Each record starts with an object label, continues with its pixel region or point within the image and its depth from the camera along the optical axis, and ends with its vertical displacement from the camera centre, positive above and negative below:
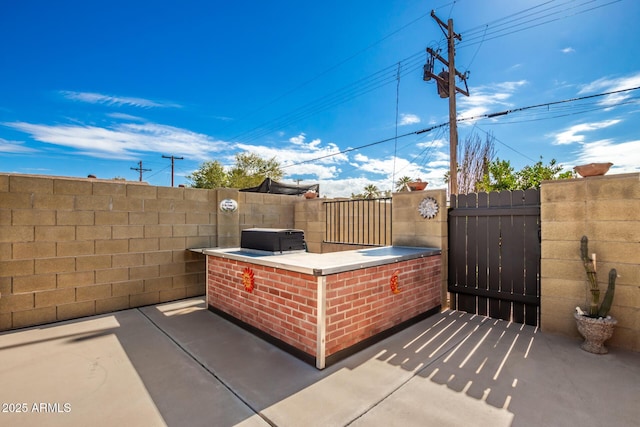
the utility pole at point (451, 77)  7.82 +4.23
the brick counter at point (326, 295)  2.39 -0.90
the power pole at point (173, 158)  26.87 +5.68
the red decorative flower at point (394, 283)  3.07 -0.82
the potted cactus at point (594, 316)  2.54 -1.04
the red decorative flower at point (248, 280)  3.09 -0.78
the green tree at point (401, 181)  33.19 +4.09
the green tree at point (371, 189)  38.16 +3.52
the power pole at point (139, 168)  29.81 +5.20
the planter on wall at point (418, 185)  4.12 +0.44
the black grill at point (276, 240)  3.37 -0.36
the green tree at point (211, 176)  22.30 +3.27
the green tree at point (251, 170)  22.11 +3.77
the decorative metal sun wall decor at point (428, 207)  3.94 +0.09
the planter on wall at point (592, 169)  2.79 +0.47
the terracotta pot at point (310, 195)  6.20 +0.43
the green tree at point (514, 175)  6.09 +0.90
